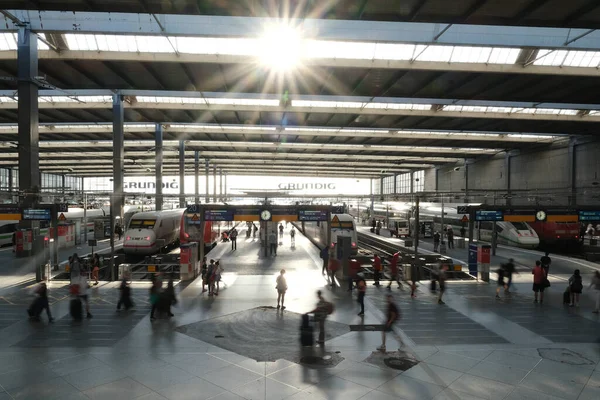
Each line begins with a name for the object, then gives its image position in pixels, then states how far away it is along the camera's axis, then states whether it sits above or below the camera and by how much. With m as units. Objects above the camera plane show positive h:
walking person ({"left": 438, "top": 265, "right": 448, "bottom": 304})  13.05 -2.83
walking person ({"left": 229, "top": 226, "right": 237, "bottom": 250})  27.90 -2.93
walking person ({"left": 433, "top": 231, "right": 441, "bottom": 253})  27.34 -3.20
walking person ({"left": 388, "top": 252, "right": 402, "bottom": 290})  15.65 -2.82
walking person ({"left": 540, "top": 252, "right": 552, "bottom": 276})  14.90 -2.45
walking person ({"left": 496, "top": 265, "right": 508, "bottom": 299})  13.85 -2.87
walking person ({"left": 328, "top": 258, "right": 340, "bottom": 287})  15.32 -2.69
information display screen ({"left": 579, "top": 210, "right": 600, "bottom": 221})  19.64 -0.82
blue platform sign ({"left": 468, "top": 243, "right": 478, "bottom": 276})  18.00 -2.82
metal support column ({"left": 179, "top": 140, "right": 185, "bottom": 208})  44.44 +4.86
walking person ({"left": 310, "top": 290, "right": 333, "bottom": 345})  9.10 -2.72
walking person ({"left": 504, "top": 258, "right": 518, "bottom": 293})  14.43 -2.71
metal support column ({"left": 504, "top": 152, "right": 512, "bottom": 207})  45.22 +3.49
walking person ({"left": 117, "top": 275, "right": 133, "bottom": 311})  11.85 -3.03
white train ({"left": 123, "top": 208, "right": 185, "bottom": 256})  25.38 -2.35
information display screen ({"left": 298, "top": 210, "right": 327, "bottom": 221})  18.70 -0.80
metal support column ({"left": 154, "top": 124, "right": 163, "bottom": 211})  36.19 +4.36
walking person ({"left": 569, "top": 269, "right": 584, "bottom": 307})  12.53 -2.87
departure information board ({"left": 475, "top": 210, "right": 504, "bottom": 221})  18.48 -0.78
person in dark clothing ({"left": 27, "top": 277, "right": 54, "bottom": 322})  10.72 -2.98
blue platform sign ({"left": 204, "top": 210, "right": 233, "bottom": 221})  18.06 -0.77
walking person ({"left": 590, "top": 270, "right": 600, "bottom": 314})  11.88 -2.72
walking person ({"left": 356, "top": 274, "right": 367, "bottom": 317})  11.37 -2.73
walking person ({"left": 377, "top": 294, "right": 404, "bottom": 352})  9.00 -2.76
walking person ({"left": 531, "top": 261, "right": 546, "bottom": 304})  12.94 -2.71
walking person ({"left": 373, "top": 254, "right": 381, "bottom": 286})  15.97 -2.89
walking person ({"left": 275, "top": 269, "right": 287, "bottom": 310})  11.98 -2.70
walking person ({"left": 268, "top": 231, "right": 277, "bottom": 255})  24.70 -2.77
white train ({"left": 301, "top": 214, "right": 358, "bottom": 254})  25.13 -1.93
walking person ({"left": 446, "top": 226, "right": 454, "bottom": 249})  29.67 -3.29
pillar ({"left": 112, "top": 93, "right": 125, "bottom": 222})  27.98 +3.62
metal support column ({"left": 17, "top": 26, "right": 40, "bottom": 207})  18.56 +4.16
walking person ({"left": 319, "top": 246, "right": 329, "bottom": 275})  17.23 -2.55
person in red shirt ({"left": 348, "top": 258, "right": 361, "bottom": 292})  15.48 -2.90
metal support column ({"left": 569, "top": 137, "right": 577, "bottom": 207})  34.88 +3.26
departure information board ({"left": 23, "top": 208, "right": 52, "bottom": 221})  16.91 -0.69
